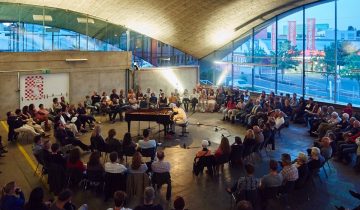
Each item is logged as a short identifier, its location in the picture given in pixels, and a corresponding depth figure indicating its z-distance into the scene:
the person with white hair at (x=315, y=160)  8.00
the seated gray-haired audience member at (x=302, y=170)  7.56
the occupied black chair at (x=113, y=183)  7.38
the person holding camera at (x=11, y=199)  5.65
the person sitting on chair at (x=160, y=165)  7.43
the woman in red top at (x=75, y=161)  7.69
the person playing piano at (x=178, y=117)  12.99
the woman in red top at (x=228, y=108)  16.14
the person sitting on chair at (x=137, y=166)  7.20
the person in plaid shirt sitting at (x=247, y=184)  6.63
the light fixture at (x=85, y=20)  18.20
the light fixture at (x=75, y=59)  17.01
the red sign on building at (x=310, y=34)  18.05
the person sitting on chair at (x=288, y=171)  7.25
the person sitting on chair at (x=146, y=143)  9.01
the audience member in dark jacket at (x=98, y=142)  9.46
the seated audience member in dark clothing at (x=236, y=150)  9.56
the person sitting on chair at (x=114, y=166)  7.32
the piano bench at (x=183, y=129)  13.14
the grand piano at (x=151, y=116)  12.12
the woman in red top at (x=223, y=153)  9.06
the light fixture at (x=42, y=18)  16.80
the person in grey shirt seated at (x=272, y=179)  6.98
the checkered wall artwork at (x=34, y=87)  15.80
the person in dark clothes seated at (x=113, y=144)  9.24
